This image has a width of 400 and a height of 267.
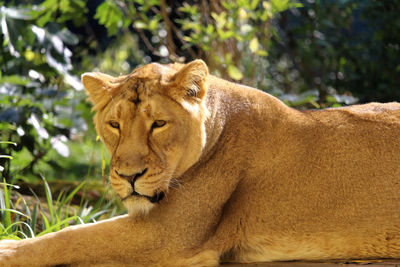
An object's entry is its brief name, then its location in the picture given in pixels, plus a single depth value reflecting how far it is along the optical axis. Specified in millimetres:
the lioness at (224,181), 6187
